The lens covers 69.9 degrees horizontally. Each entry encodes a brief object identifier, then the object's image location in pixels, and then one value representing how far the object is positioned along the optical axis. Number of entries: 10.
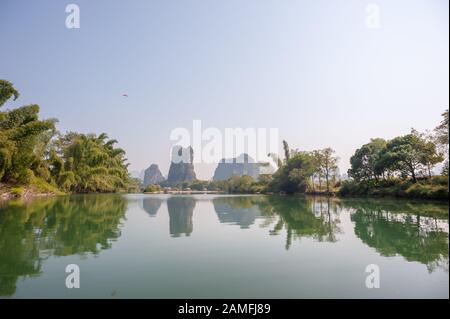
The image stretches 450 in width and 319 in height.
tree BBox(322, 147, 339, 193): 43.84
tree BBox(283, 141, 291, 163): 59.28
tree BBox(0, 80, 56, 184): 30.03
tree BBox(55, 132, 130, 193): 45.59
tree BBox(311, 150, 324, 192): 44.50
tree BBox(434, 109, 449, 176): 26.40
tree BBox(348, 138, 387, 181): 41.56
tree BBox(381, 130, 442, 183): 29.92
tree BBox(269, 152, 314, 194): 48.03
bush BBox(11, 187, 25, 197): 30.88
